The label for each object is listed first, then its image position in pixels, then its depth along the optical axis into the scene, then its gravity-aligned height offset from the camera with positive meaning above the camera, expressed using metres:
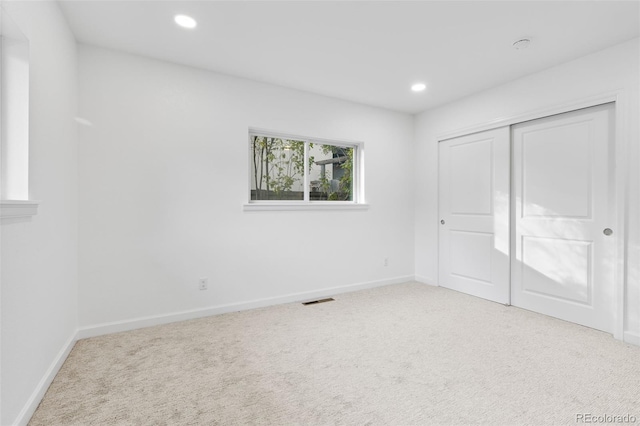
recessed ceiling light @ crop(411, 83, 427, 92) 3.47 +1.40
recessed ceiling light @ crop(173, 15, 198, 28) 2.28 +1.42
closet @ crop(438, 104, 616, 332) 2.76 -0.05
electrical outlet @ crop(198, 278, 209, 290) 3.07 -0.72
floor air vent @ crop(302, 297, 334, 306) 3.54 -1.05
